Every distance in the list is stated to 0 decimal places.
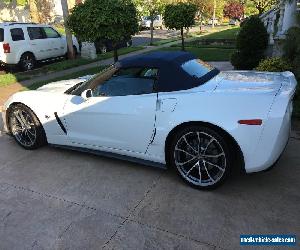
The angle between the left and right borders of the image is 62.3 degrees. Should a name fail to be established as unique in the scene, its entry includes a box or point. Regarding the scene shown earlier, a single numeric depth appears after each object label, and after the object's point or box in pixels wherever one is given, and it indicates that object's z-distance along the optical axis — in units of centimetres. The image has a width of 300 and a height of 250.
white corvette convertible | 256
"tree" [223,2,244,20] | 3155
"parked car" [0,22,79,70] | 887
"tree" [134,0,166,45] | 1582
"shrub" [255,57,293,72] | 535
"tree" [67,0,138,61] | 653
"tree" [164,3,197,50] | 1118
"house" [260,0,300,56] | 652
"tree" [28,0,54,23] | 2203
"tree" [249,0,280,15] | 1771
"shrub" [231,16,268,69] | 713
